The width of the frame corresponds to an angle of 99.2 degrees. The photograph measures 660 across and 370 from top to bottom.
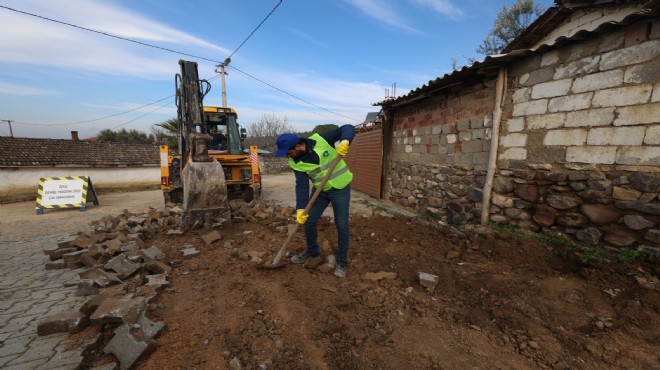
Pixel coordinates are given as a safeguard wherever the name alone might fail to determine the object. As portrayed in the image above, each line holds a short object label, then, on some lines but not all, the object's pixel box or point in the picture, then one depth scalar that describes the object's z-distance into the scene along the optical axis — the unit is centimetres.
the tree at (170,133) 1722
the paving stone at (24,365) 192
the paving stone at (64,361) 189
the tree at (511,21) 1398
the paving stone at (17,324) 240
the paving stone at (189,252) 385
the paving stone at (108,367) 182
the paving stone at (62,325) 223
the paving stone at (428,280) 293
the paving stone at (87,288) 288
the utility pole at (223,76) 1552
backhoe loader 469
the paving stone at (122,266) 312
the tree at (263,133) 3297
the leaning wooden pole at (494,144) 439
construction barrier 783
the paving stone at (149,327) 212
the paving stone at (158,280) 295
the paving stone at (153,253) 356
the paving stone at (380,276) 311
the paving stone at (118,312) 221
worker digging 321
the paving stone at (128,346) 187
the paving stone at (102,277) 292
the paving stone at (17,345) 209
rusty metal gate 809
